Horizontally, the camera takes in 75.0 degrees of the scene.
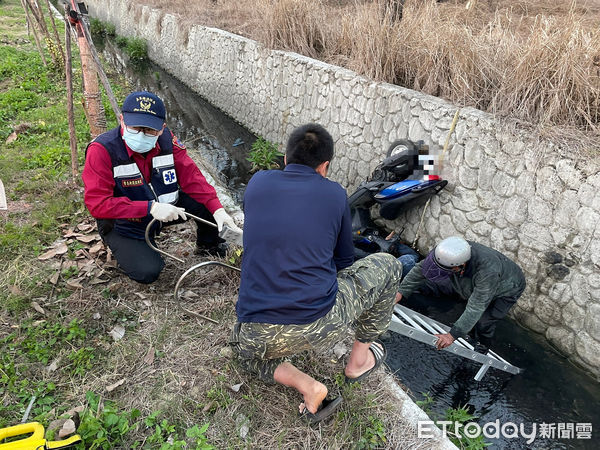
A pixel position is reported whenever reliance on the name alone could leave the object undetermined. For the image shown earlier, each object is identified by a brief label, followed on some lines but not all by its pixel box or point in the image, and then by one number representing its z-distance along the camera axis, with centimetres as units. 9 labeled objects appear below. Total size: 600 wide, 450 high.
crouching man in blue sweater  210
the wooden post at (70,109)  455
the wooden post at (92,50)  431
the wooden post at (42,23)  872
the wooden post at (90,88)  444
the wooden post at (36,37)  947
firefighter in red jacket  316
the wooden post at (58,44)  909
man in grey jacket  344
